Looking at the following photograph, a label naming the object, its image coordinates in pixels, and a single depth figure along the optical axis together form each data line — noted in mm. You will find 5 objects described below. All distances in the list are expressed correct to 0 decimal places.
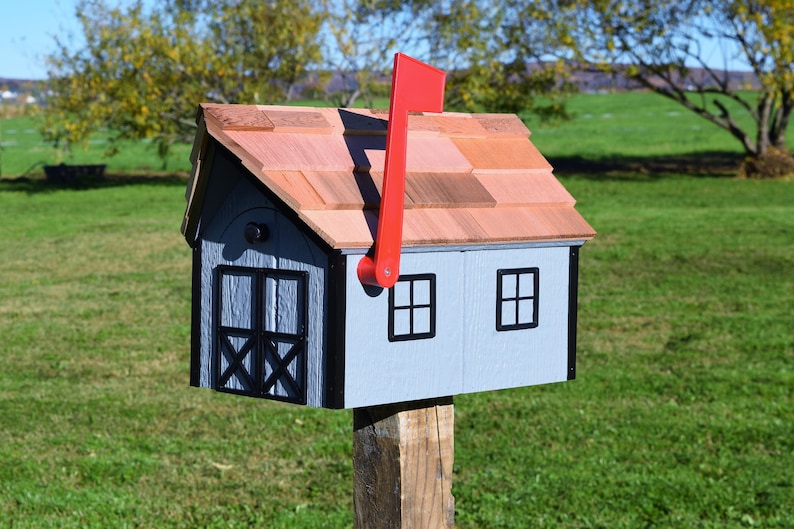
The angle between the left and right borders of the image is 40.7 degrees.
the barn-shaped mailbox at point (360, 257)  2391
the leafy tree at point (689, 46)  24156
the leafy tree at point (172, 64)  23375
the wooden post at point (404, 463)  2703
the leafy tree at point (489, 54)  25391
